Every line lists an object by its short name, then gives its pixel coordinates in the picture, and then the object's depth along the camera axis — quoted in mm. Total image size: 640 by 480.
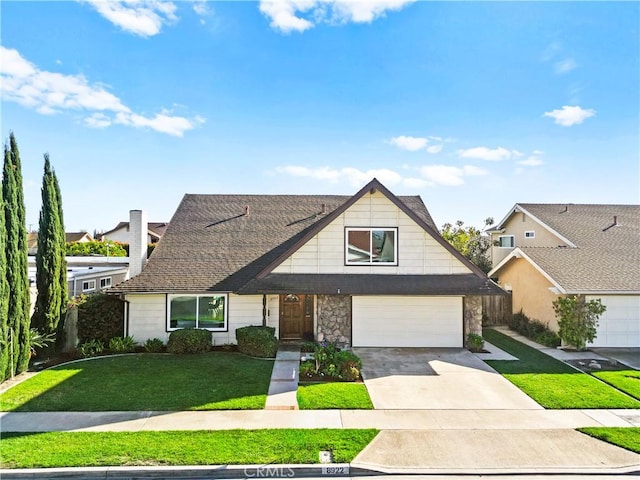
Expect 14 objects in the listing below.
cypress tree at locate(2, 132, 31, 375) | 10992
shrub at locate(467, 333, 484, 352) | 14089
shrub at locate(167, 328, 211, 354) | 13320
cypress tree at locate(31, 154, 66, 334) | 12641
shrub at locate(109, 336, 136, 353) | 13375
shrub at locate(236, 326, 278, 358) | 13000
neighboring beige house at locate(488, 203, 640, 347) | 14594
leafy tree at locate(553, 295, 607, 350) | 14086
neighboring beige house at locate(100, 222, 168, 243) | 49781
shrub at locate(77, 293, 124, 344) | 13938
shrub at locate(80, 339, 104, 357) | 12870
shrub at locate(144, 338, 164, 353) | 13609
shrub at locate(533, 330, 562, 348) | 14883
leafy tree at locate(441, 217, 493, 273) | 24938
